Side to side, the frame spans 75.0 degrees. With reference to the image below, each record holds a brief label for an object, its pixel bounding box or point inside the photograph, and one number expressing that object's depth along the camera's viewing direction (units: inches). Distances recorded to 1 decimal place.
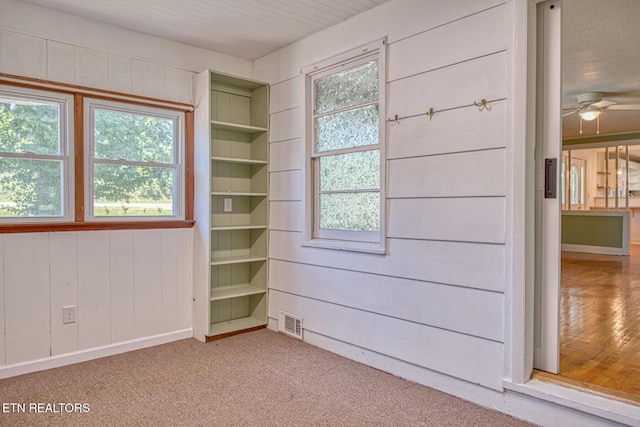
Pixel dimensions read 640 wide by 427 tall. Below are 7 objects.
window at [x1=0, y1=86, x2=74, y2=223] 108.9
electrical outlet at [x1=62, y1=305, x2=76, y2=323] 116.7
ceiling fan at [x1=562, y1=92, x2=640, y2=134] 199.5
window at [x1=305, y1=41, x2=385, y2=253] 116.0
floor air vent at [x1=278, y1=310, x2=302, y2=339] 137.5
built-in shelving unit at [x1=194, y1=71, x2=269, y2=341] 135.6
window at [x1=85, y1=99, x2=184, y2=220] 122.6
